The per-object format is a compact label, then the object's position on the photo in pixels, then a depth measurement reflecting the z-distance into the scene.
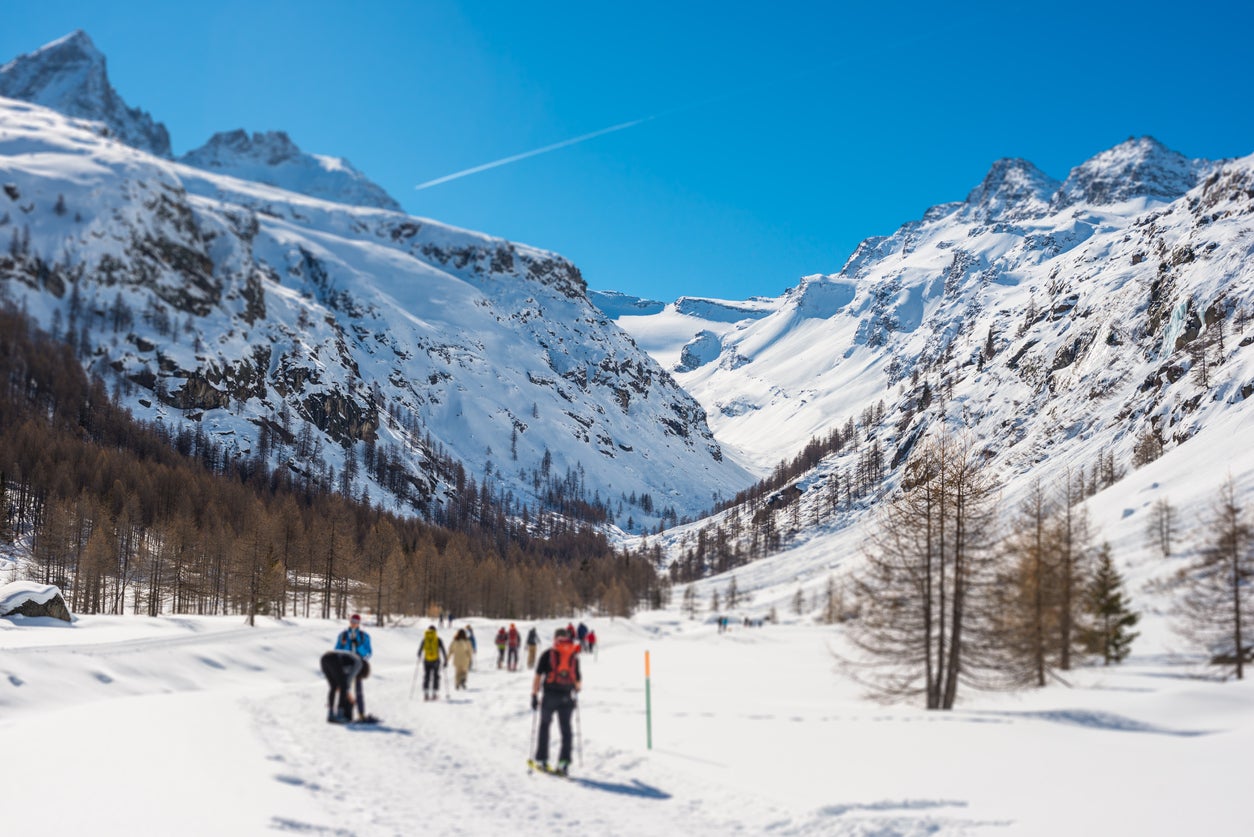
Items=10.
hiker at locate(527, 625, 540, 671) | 36.32
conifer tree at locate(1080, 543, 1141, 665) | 35.09
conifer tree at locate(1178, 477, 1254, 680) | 30.52
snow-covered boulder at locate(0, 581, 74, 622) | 41.88
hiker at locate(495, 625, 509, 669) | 36.41
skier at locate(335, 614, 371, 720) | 20.59
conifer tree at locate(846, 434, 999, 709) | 22.84
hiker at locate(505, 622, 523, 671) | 36.78
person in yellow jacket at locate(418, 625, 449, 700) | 24.83
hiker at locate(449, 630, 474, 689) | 27.30
